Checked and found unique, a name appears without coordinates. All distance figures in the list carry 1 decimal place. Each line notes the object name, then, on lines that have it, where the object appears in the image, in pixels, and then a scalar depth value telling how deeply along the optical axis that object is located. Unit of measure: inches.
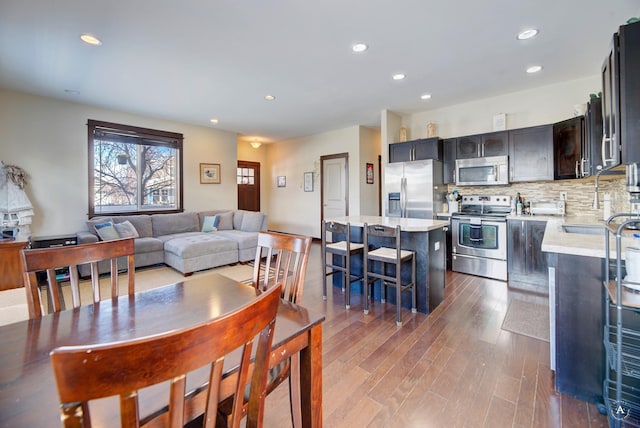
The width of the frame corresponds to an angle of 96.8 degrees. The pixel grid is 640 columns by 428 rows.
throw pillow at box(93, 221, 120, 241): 165.6
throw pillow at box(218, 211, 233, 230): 227.9
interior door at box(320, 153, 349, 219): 255.9
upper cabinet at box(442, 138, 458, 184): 182.7
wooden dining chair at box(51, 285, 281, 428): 17.3
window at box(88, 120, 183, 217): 193.5
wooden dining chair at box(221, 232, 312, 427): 45.6
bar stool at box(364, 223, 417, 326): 105.4
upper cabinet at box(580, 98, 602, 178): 93.7
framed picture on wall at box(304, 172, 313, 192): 286.1
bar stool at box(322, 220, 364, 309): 119.9
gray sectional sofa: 166.6
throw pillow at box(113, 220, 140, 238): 174.3
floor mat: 97.4
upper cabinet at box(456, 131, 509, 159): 164.6
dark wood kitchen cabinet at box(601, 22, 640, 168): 57.1
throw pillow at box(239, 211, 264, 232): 215.3
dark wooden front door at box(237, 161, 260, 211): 313.3
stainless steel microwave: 163.6
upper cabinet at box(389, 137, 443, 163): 181.9
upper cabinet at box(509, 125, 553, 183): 150.8
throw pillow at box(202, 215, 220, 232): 218.1
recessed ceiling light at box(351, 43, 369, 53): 114.5
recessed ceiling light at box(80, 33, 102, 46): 105.8
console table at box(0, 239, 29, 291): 140.3
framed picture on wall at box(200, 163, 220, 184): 243.4
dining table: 26.8
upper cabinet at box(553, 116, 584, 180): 137.1
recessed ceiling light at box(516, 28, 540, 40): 105.3
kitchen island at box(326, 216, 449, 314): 112.7
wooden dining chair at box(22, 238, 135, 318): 49.5
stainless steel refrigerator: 176.4
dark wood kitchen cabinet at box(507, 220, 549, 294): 138.3
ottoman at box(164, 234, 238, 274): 164.4
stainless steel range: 153.5
